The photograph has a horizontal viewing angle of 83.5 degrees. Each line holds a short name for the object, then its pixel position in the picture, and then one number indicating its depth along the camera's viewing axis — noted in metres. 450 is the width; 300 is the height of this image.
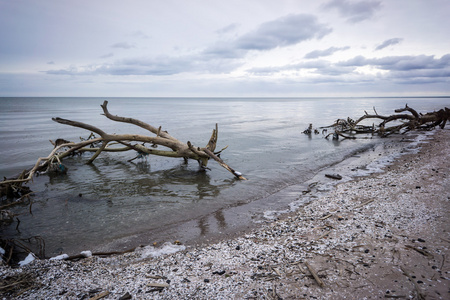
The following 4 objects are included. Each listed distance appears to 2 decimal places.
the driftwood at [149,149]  9.63
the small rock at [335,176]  9.14
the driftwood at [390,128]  18.83
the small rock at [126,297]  3.13
